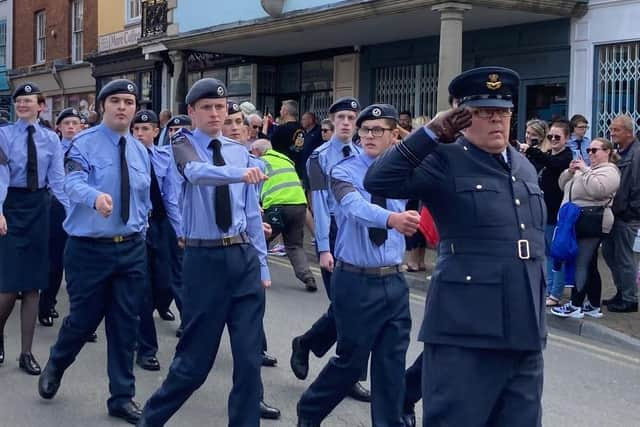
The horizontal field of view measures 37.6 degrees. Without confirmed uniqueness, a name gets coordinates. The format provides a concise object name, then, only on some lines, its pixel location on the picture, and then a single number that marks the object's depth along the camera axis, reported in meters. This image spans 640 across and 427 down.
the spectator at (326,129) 13.46
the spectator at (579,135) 11.38
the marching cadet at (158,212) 7.57
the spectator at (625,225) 9.42
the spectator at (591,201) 8.97
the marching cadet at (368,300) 5.17
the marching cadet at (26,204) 6.99
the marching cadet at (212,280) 5.10
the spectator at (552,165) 9.76
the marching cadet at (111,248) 5.88
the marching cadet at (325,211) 6.46
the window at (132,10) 26.95
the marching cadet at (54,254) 8.68
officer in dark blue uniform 3.86
